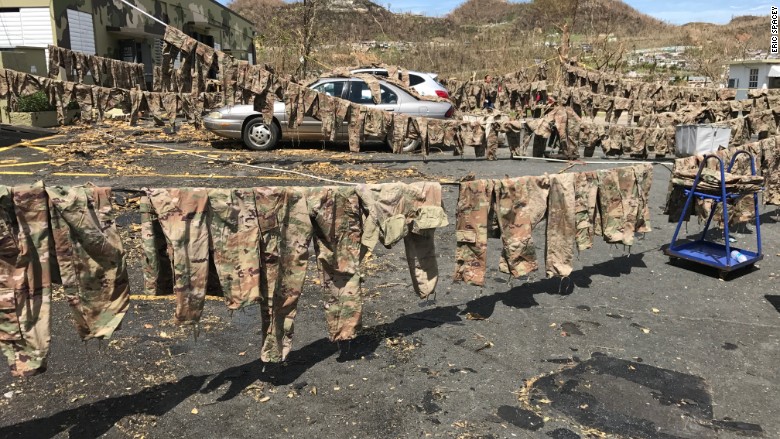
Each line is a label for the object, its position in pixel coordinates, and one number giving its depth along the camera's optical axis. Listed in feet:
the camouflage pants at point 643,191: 18.98
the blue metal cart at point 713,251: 19.45
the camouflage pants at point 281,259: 11.98
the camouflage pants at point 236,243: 11.53
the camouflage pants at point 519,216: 15.57
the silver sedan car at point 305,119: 41.32
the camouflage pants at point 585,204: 17.04
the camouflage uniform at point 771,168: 24.26
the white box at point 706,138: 32.04
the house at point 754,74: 87.61
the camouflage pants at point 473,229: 15.10
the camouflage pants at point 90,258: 10.50
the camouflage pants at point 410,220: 13.10
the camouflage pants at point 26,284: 10.22
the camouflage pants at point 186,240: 11.11
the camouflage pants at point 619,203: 17.99
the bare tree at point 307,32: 70.79
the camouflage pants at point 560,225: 16.44
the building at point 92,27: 65.00
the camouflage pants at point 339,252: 12.67
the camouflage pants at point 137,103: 45.62
